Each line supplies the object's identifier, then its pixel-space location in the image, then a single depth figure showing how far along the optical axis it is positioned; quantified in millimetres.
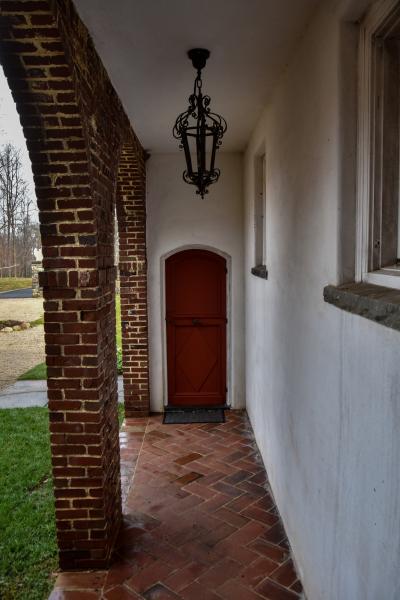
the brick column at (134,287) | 5609
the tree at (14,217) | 20141
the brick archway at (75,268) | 2455
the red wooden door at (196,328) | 6125
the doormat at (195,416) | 5723
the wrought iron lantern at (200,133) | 2941
